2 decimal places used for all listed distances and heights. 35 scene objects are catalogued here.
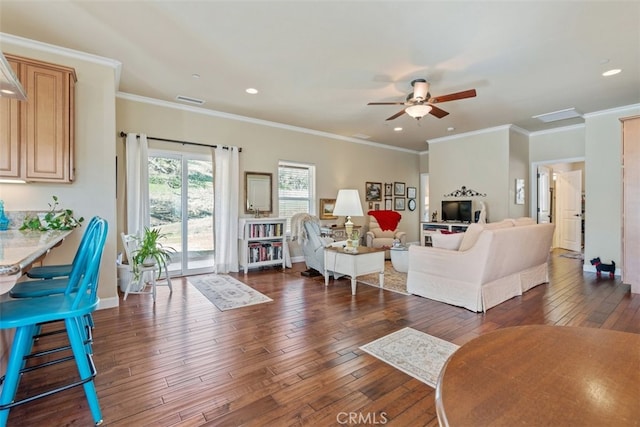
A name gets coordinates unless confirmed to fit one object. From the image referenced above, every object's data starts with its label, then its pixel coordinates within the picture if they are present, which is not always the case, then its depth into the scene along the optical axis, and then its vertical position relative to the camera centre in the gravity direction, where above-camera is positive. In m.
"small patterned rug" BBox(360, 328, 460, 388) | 2.16 -1.11
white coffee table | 4.04 -0.68
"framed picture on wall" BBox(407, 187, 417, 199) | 8.68 +0.58
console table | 6.53 -0.33
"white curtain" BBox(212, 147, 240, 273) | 5.27 +0.00
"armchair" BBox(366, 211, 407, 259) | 6.84 -0.45
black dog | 5.07 -0.91
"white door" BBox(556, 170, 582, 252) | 7.51 +0.10
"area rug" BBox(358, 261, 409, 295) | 4.24 -1.04
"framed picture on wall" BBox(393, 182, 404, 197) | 8.32 +0.66
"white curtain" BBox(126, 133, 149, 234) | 4.42 +0.42
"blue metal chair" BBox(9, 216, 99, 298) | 1.95 -0.51
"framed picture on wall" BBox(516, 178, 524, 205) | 6.38 +0.46
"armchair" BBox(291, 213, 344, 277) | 4.89 -0.46
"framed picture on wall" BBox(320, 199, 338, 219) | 6.75 +0.10
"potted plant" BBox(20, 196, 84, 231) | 2.86 -0.08
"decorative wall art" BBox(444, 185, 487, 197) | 6.65 +0.45
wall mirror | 5.66 +0.39
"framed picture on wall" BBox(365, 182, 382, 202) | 7.65 +0.54
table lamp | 4.26 +0.11
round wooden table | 0.52 -0.34
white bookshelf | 5.37 -0.55
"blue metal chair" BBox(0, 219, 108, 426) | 1.47 -0.50
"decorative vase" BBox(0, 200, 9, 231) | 2.81 -0.08
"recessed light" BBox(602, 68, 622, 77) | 3.70 +1.73
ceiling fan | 3.83 +1.40
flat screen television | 6.69 +0.04
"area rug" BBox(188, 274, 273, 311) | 3.68 -1.07
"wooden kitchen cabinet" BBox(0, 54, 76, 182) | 2.83 +0.83
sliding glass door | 4.85 +0.10
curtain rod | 4.46 +1.15
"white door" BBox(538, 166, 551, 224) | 6.84 +0.42
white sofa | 3.33 -0.62
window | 6.26 +0.50
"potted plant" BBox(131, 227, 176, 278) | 3.87 -0.55
